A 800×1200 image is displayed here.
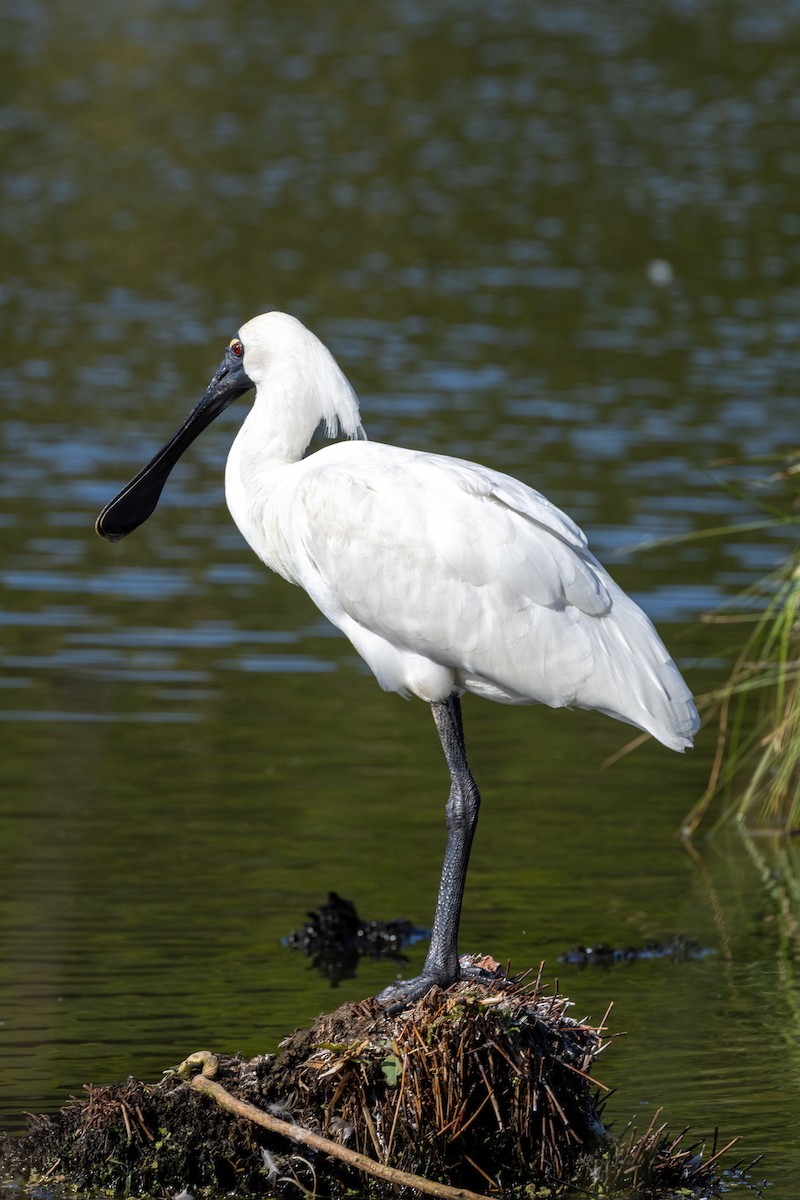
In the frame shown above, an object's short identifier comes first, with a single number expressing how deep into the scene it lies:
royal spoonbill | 17.44
